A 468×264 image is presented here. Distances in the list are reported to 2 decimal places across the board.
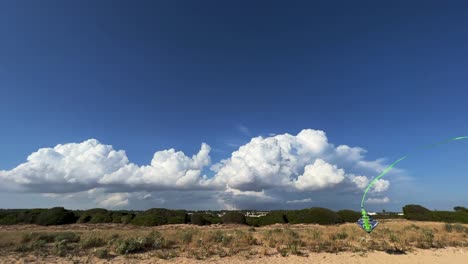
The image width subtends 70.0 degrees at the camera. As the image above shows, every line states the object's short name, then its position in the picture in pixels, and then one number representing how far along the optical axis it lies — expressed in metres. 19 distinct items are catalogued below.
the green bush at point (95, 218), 48.38
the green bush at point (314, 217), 46.75
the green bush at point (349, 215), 49.45
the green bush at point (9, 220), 45.97
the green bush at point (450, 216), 44.41
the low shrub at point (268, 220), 46.59
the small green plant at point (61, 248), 16.62
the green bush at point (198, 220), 47.00
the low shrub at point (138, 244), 17.53
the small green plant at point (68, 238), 20.67
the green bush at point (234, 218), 47.25
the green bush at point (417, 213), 49.37
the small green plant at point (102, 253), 16.22
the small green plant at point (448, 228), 29.27
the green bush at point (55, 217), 44.99
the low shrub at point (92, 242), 18.90
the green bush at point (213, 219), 49.29
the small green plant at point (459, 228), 28.52
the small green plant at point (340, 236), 22.84
